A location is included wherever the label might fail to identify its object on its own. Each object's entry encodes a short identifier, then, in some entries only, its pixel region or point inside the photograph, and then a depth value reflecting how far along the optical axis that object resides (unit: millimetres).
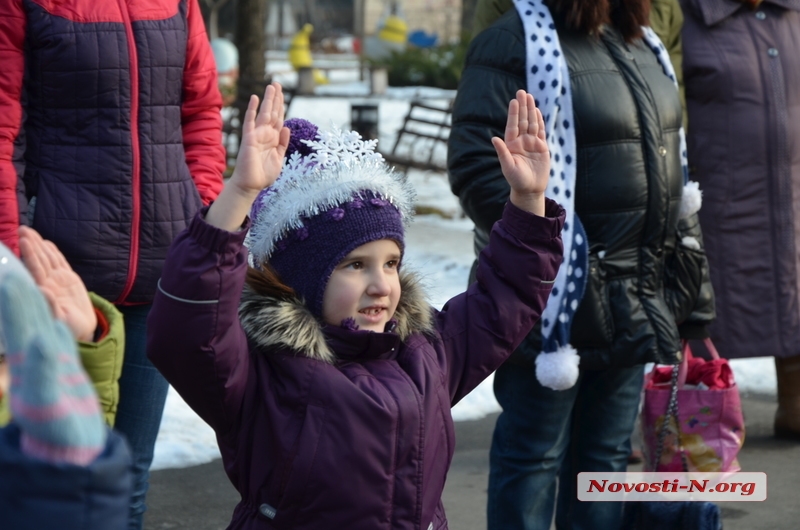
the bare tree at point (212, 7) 20131
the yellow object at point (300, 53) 25656
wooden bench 12070
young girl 2098
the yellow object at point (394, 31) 29703
